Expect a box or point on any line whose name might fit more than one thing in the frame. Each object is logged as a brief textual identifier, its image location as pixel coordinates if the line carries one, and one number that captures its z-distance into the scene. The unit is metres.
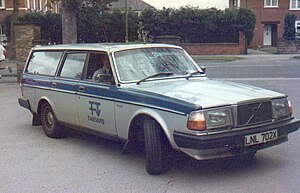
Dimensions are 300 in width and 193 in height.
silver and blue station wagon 5.30
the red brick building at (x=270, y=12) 45.97
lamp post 31.98
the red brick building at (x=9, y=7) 39.47
